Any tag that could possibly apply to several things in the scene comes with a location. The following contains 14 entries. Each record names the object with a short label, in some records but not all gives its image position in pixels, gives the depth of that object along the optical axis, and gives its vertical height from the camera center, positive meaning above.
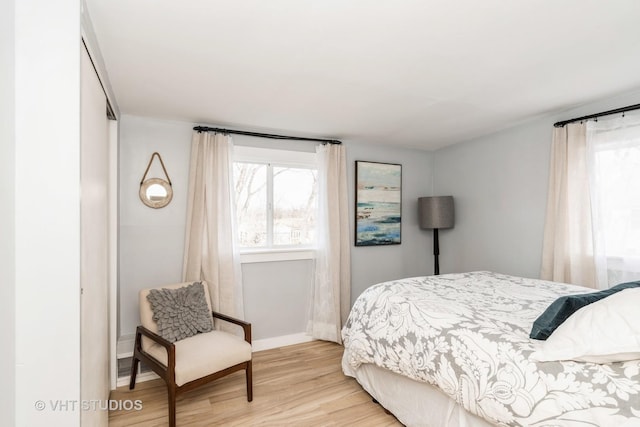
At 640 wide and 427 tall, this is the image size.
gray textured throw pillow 2.54 -0.80
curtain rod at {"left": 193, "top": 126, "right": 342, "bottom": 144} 3.18 +0.90
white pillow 1.28 -0.51
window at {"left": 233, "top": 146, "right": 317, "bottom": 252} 3.54 +0.21
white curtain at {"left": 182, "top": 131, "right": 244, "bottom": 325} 3.10 -0.09
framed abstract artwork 4.02 +0.16
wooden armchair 2.13 -1.02
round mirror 3.00 +0.23
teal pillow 1.58 -0.50
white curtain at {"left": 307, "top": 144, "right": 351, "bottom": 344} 3.66 -0.43
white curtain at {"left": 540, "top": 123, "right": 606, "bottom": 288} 2.73 +0.00
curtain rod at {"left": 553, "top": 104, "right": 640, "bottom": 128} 2.45 +0.84
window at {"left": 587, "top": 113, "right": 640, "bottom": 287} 2.48 +0.16
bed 1.29 -0.75
